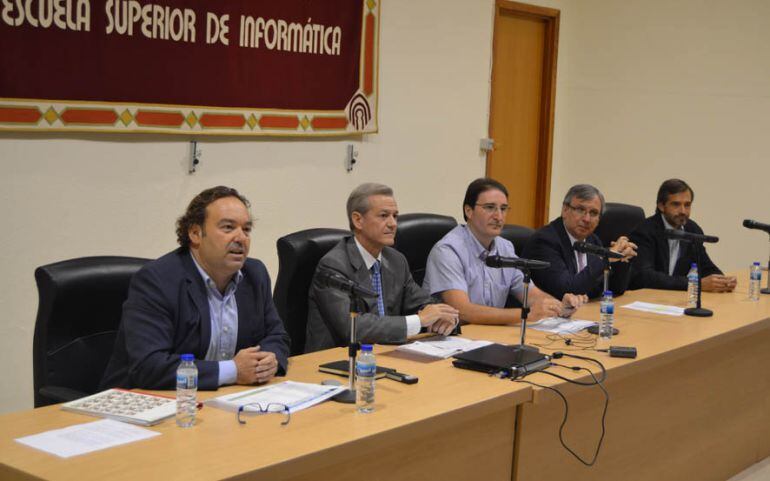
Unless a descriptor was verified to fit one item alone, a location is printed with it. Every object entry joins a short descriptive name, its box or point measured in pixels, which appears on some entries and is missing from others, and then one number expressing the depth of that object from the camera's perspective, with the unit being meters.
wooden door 6.27
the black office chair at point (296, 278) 3.19
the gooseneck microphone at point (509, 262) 2.88
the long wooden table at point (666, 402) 2.81
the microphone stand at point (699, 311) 3.77
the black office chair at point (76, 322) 2.57
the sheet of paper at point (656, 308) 3.84
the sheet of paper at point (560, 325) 3.38
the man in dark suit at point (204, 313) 2.43
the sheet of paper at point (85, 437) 1.89
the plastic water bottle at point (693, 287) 3.92
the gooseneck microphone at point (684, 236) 3.83
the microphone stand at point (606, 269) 3.46
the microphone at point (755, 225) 4.34
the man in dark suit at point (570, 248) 3.90
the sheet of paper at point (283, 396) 2.26
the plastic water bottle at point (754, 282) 4.24
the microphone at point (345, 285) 2.32
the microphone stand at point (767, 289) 4.44
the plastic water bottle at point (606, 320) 3.27
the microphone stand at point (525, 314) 2.91
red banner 3.70
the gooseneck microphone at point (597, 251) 3.35
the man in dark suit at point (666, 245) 4.61
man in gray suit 3.04
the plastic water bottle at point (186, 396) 2.09
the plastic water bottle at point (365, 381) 2.24
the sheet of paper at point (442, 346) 2.90
